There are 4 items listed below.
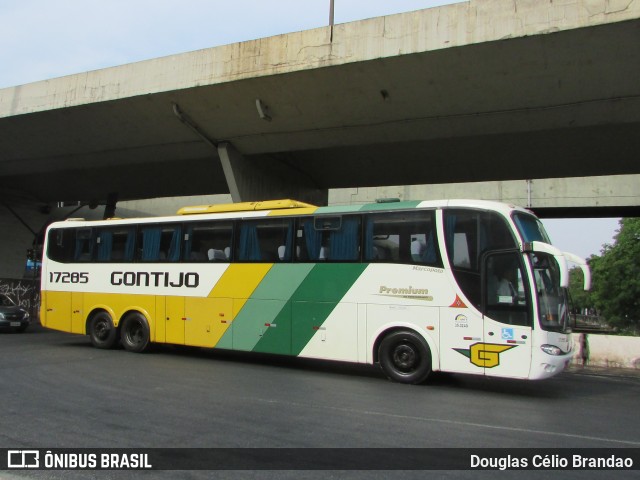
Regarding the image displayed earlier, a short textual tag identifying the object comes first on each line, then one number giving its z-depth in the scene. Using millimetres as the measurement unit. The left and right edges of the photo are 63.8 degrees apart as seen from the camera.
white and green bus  8320
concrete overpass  11305
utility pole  12625
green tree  33531
